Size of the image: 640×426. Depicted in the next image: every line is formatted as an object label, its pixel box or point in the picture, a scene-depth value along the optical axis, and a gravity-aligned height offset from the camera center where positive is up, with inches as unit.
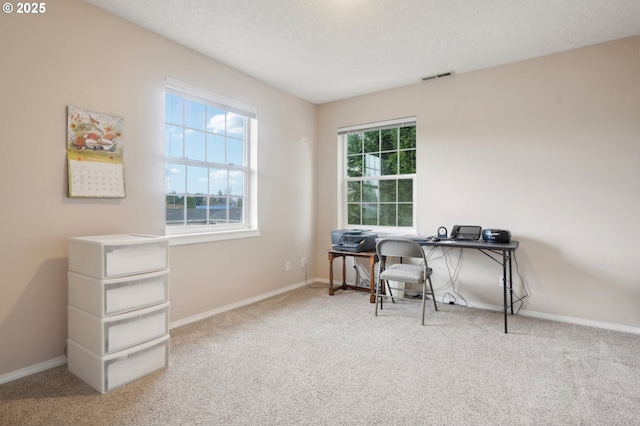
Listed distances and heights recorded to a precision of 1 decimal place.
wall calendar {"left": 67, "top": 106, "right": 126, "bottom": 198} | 93.0 +16.9
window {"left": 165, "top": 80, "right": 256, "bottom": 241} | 122.7 +20.3
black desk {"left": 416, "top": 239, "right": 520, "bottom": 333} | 116.3 -12.7
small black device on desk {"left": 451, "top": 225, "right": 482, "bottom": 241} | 135.1 -8.6
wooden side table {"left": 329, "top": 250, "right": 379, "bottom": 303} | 151.3 -26.6
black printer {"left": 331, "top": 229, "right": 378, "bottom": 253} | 156.3 -13.6
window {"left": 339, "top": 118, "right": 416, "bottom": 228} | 166.1 +19.7
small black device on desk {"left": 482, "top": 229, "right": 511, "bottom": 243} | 127.7 -9.3
